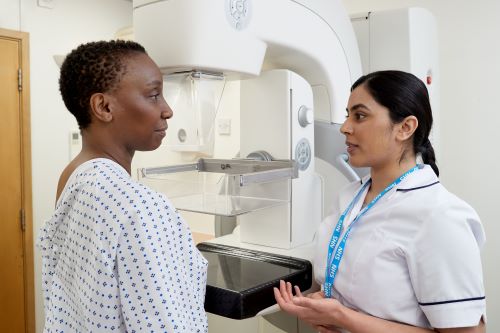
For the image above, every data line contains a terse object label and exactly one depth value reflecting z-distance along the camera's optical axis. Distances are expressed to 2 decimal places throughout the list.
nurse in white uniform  0.93
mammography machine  0.99
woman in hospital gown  0.67
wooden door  2.55
